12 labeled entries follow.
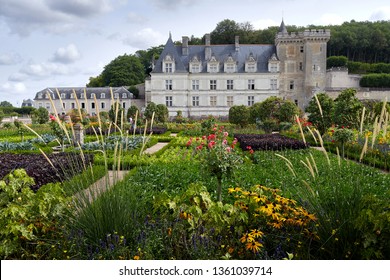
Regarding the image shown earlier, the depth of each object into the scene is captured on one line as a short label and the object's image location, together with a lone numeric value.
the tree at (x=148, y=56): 62.29
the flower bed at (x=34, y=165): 7.80
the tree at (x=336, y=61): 56.34
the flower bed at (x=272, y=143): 13.49
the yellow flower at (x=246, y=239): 3.41
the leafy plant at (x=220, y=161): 5.25
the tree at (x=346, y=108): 15.41
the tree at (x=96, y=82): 59.94
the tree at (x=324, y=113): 16.47
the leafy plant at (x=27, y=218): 3.71
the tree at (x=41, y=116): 29.58
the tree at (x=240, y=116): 25.30
